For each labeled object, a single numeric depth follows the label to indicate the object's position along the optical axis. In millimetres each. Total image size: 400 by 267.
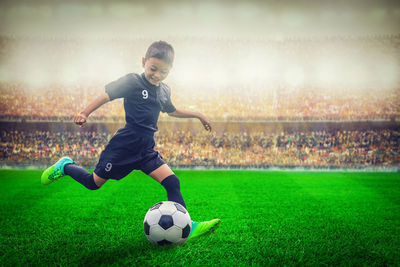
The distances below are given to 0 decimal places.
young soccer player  2508
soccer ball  2480
